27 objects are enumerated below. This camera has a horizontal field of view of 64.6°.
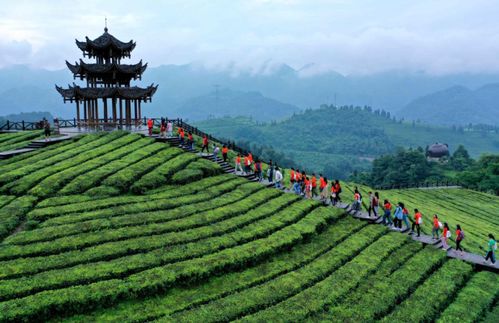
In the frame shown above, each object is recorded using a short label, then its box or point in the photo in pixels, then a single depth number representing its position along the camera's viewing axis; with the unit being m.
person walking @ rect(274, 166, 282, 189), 30.01
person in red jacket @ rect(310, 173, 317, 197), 29.28
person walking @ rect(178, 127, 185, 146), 37.03
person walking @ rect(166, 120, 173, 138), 38.91
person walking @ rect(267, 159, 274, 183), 32.19
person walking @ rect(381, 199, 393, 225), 25.84
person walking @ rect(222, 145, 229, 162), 34.04
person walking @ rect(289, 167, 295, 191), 30.02
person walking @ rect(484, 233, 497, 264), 22.08
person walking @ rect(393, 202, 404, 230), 26.00
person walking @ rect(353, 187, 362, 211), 26.89
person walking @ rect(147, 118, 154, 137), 38.36
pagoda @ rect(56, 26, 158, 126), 40.06
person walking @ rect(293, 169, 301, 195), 29.88
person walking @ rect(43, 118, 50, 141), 34.84
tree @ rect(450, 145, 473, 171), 104.91
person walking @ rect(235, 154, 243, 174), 32.84
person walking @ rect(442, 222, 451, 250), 23.79
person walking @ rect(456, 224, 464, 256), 23.41
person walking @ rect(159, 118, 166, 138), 38.22
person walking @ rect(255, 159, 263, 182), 32.46
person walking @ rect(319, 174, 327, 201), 28.39
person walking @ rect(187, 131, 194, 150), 36.25
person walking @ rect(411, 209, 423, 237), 24.95
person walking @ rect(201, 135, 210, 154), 35.91
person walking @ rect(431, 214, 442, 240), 24.73
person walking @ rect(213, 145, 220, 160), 34.38
